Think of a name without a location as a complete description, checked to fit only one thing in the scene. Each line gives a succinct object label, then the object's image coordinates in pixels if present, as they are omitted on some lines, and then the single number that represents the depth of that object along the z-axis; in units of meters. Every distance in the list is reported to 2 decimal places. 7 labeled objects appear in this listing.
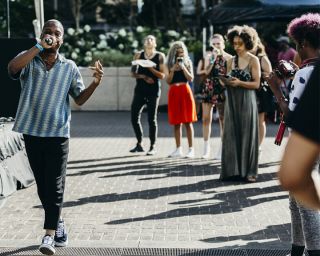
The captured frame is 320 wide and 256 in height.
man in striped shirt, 5.18
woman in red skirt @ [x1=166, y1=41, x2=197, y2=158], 10.38
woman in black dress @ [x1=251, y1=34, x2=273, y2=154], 9.74
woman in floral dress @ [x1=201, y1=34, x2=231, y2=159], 9.77
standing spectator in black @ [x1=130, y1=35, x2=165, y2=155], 10.58
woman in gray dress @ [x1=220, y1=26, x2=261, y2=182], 8.25
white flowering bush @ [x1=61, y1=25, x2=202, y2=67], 18.88
